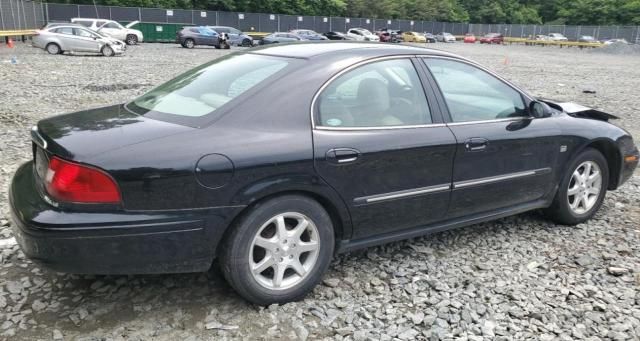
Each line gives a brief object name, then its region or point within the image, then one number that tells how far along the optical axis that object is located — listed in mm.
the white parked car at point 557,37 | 64650
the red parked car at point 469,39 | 68625
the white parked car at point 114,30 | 31805
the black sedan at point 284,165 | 2812
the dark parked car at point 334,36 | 39612
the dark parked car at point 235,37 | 36156
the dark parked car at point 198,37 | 33812
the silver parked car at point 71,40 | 22781
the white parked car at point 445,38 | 66000
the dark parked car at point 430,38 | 60588
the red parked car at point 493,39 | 67312
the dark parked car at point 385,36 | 53378
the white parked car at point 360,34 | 48828
